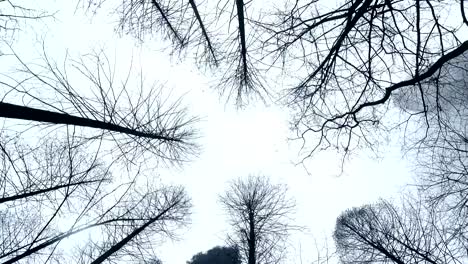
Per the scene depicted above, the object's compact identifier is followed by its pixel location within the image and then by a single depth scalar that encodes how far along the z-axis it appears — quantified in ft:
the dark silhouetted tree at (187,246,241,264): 52.61
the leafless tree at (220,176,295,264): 34.40
